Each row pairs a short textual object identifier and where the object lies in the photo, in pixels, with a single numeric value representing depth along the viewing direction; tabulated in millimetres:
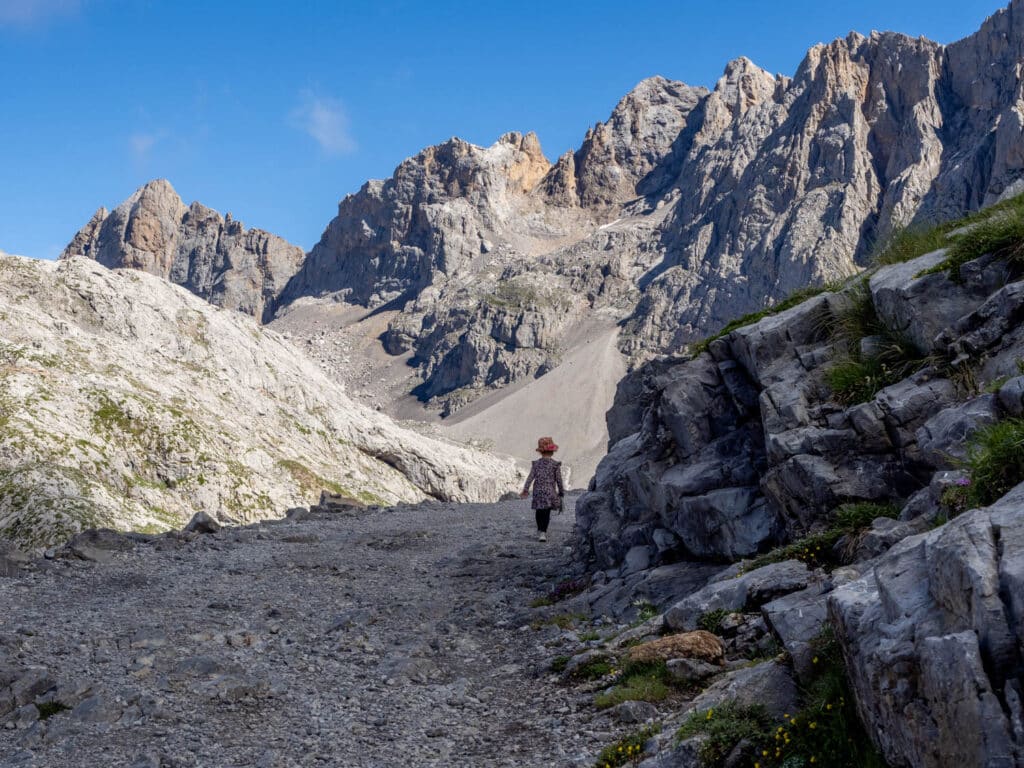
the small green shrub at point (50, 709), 10375
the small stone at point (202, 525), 26030
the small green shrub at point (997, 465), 7781
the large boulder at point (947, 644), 5246
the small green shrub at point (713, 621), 10531
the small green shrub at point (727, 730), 7293
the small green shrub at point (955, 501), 8334
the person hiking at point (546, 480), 22172
